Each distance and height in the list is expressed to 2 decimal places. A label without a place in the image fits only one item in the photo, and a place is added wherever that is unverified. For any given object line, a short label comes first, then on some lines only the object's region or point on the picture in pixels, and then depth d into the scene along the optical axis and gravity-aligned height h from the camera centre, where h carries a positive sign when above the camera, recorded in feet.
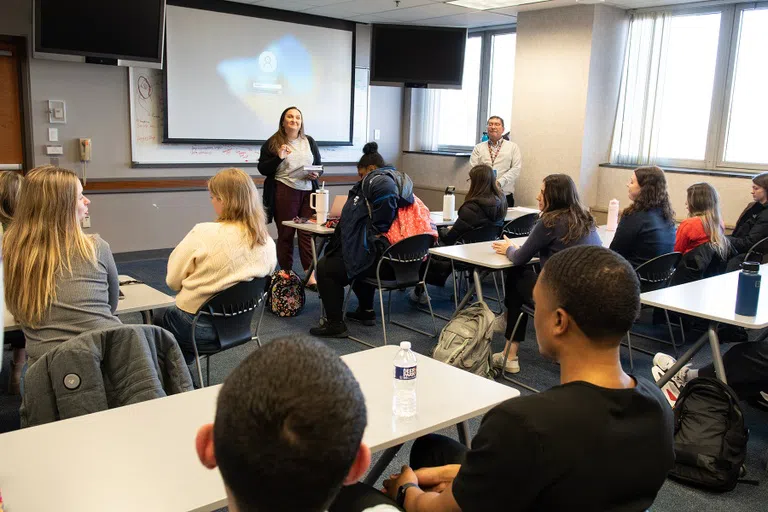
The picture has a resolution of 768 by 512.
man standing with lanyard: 21.97 -0.21
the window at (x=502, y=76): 25.61 +2.91
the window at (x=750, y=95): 19.07 +1.92
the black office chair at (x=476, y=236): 15.33 -1.96
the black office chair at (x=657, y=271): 12.66 -2.14
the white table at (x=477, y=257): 12.29 -2.00
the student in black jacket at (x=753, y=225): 15.15 -1.43
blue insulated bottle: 8.98 -1.71
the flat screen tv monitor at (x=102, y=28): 17.95 +2.92
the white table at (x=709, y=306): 9.04 -2.06
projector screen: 21.67 +2.24
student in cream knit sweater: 9.43 -1.63
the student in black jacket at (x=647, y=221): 13.34 -1.26
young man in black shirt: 3.83 -1.55
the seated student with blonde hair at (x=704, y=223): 13.78 -1.29
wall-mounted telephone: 20.04 -0.45
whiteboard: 21.01 -0.23
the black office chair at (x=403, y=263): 13.69 -2.38
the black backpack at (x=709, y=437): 8.79 -3.62
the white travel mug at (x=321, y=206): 15.80 -1.45
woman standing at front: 18.52 -1.01
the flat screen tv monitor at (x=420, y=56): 24.67 +3.38
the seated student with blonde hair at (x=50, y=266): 7.20 -1.44
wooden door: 19.15 +0.53
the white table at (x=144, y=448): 4.06 -2.14
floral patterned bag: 16.08 -3.65
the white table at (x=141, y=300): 8.78 -2.21
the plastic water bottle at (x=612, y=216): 16.53 -1.45
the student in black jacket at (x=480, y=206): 15.03 -1.25
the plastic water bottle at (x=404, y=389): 5.50 -2.05
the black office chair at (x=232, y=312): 9.37 -2.44
